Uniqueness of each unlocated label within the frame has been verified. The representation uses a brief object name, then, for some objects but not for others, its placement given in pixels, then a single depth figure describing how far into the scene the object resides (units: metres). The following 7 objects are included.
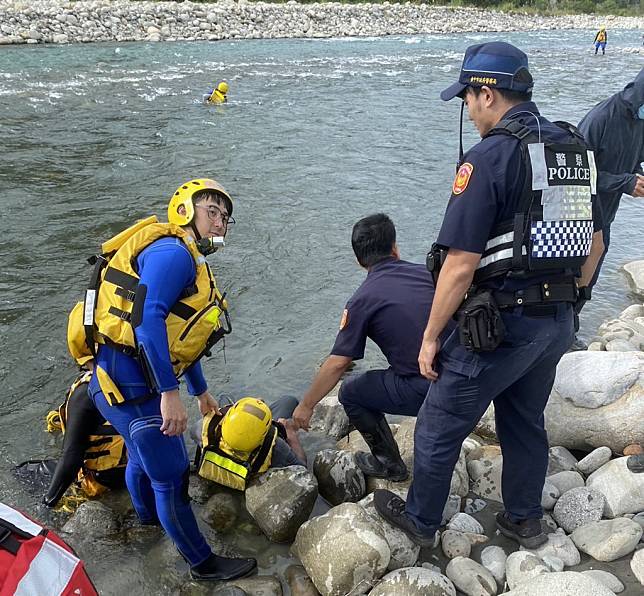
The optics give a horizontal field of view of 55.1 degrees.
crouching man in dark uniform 3.90
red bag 2.06
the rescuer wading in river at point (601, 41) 32.99
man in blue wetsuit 3.24
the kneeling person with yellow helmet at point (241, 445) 4.21
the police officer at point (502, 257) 2.89
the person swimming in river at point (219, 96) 17.89
